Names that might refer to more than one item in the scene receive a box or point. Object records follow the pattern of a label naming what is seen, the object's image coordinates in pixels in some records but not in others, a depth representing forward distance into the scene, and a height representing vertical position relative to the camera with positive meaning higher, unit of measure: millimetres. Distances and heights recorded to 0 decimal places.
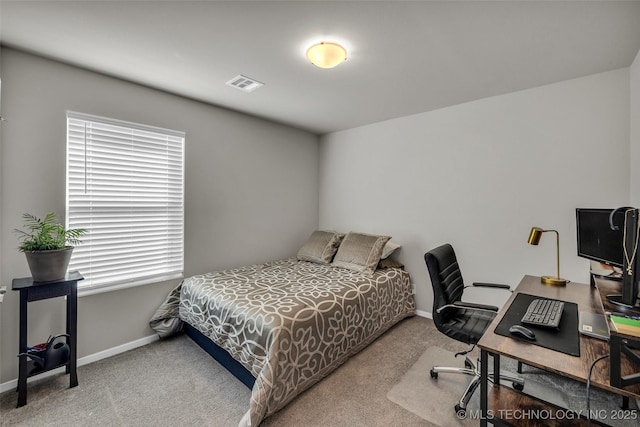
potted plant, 1889 -220
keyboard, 1379 -535
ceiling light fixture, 1858 +1123
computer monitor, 1628 -143
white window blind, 2273 +149
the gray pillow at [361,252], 3109 -440
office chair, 1817 -759
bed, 1806 -802
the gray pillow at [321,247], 3517 -425
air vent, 2406 +1209
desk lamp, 2131 -448
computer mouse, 1244 -543
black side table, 1826 -672
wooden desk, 1012 -584
